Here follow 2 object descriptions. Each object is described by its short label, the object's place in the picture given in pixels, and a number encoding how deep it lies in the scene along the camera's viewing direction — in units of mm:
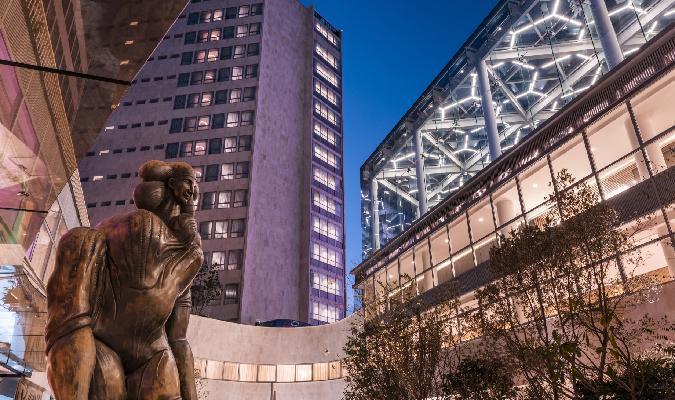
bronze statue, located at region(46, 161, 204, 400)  2344
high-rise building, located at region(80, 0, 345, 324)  57875
